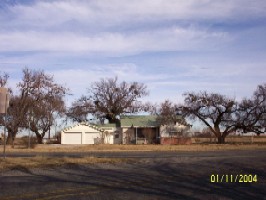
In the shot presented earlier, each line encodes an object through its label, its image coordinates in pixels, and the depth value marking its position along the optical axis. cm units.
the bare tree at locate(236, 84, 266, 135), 5844
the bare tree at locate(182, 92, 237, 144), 5969
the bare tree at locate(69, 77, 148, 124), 7412
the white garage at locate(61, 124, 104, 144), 6164
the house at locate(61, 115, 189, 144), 6191
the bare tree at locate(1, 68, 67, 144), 5573
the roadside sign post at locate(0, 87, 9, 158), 2012
